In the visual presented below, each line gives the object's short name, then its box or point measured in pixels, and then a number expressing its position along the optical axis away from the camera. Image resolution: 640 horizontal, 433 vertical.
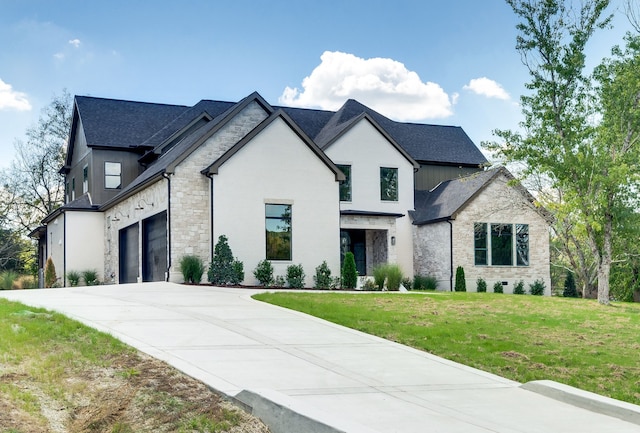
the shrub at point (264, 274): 24.38
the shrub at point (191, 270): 23.75
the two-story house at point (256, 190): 24.70
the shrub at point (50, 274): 32.78
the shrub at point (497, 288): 31.77
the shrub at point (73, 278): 31.27
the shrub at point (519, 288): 32.06
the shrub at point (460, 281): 30.28
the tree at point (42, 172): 47.72
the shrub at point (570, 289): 34.22
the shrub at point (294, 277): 24.84
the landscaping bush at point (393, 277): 26.00
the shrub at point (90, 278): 31.47
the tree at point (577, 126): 23.81
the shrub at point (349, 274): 26.02
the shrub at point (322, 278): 25.38
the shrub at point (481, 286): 31.05
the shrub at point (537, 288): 32.50
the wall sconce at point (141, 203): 27.30
